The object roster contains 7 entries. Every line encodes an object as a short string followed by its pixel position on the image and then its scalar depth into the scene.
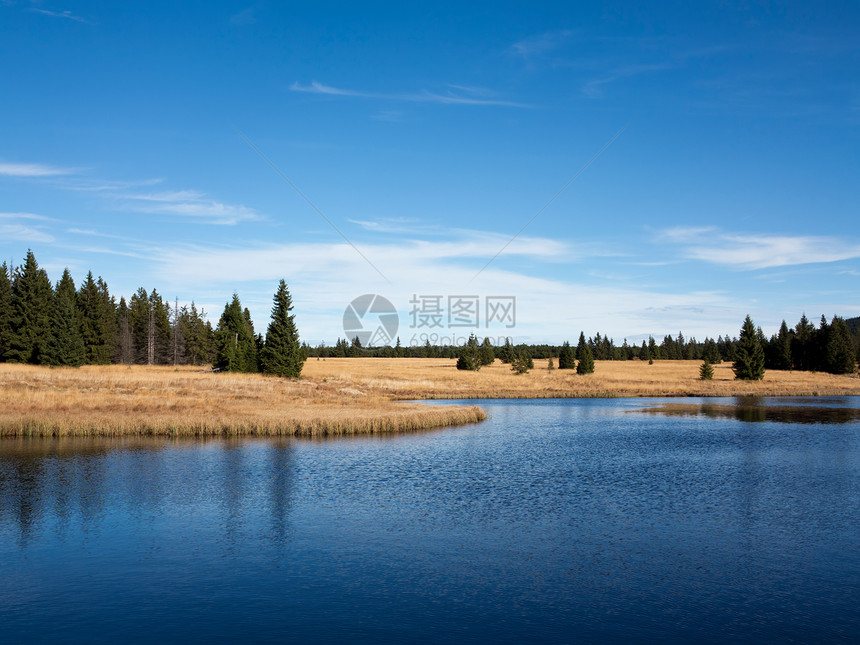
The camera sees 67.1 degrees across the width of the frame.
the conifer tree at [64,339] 70.69
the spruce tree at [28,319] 73.50
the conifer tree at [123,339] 98.31
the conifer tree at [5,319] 74.19
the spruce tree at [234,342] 76.12
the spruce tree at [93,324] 85.00
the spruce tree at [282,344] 73.56
